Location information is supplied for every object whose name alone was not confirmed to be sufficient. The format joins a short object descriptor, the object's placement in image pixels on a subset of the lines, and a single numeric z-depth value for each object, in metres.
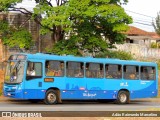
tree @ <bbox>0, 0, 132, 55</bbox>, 31.83
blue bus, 26.11
